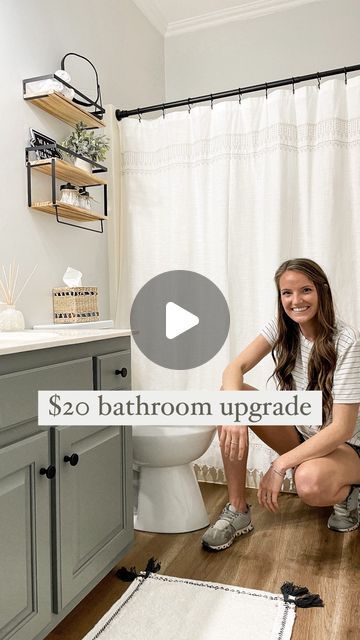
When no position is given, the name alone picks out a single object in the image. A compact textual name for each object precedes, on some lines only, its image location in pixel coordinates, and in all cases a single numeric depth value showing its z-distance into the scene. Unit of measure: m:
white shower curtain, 2.19
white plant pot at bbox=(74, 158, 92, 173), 2.08
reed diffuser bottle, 1.71
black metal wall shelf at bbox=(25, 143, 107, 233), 1.88
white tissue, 2.11
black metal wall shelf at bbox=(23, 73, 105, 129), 1.88
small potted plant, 2.08
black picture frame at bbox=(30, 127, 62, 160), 1.91
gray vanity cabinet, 1.16
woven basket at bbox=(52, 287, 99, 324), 2.01
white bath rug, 1.39
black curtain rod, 2.13
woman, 1.73
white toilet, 1.92
